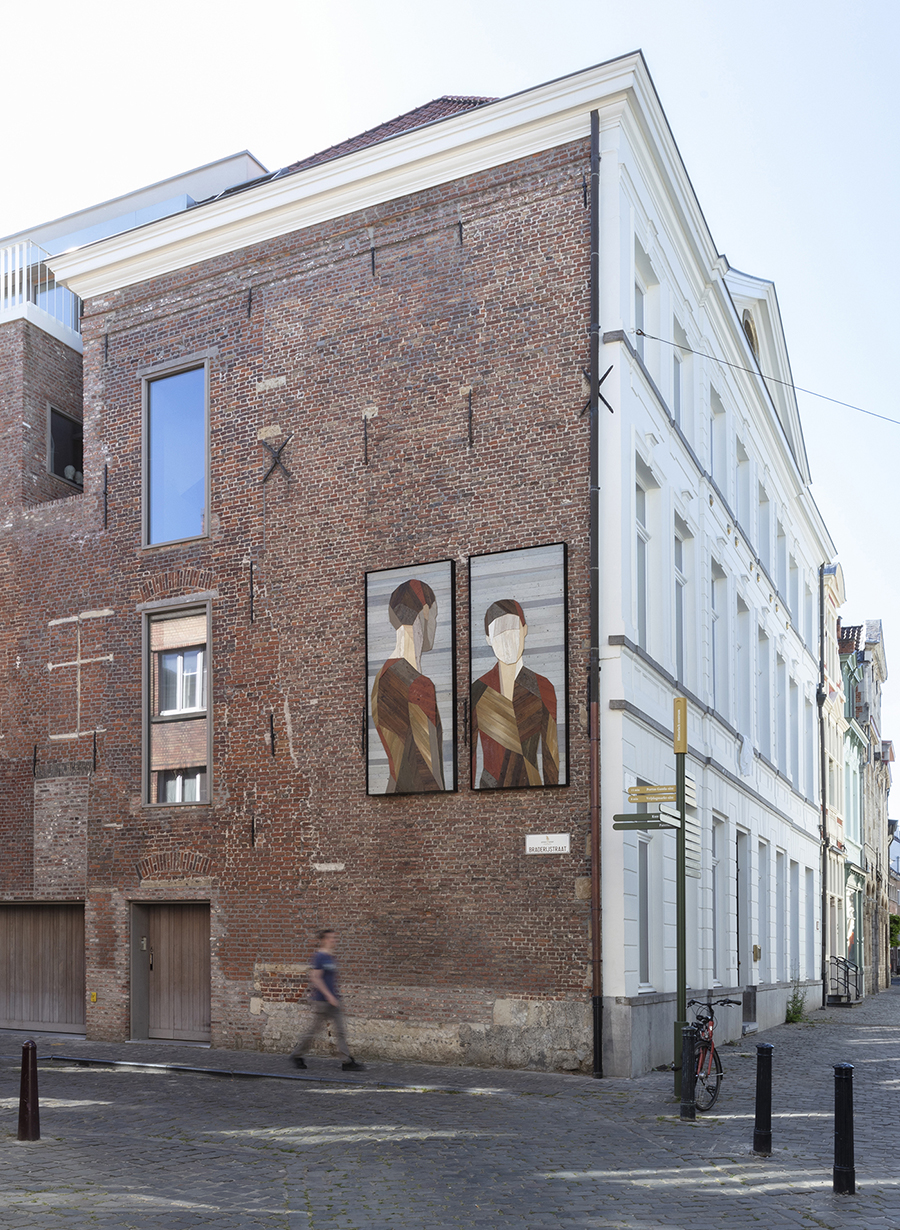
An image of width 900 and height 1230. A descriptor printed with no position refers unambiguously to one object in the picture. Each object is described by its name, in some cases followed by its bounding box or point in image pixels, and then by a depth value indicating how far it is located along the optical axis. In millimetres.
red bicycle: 11664
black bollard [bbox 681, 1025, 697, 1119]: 11297
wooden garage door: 19141
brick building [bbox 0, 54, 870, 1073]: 15109
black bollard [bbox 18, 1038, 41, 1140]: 9703
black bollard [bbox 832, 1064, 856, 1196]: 8461
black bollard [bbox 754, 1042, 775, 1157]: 9789
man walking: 14070
